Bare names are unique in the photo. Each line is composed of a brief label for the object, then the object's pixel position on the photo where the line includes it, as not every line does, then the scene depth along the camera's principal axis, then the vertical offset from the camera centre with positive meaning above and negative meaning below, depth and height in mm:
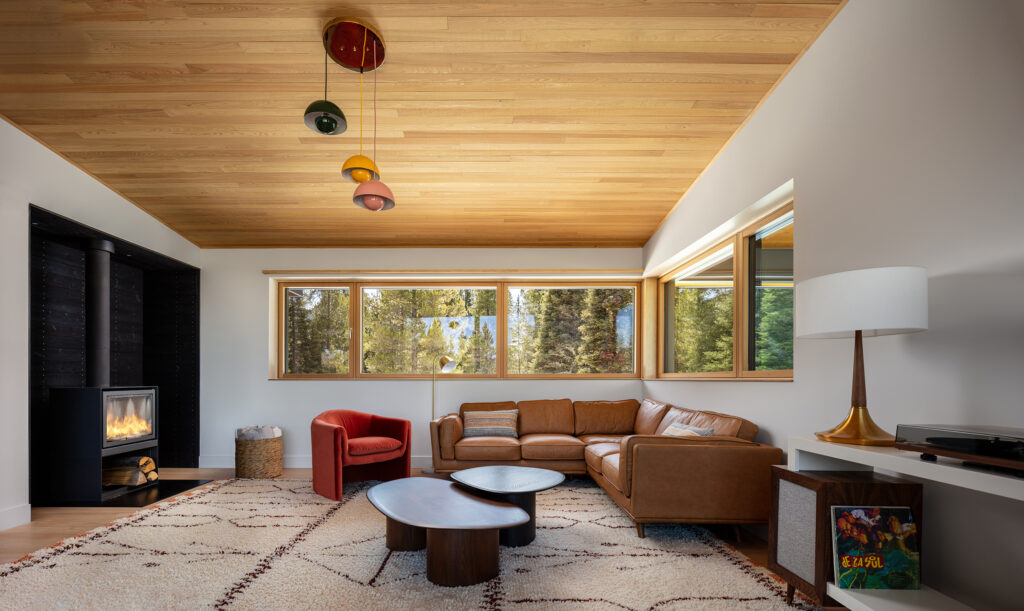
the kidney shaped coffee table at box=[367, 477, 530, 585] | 2875 -1172
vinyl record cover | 2174 -956
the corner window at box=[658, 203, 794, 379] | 3746 -21
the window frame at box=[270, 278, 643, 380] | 6648 -137
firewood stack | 5043 -1519
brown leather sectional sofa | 3531 -1108
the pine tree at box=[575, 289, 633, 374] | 6723 -358
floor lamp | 6273 -687
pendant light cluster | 3027 +1067
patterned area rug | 2750 -1481
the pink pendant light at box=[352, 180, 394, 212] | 3131 +617
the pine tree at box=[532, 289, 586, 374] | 6719 -310
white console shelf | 1599 -591
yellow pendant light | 3289 +801
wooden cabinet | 2246 -884
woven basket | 5754 -1580
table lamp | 2051 -23
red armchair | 4863 -1328
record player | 1562 -422
